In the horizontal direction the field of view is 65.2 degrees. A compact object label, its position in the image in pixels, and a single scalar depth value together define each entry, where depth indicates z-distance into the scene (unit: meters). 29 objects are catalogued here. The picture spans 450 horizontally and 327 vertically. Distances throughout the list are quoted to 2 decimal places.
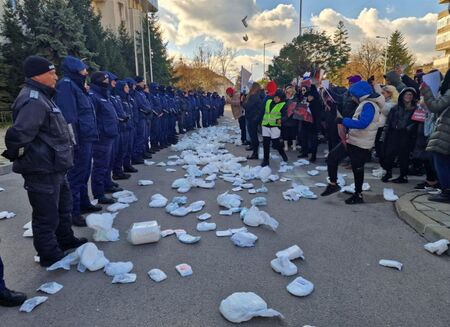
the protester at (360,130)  5.13
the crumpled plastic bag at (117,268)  3.48
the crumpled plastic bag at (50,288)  3.15
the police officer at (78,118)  4.54
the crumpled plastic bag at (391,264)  3.53
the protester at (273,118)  8.12
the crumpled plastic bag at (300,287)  3.08
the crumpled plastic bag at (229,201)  5.48
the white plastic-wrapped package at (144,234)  4.12
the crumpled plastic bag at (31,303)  2.89
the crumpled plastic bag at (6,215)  5.20
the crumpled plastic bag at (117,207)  5.42
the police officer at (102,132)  5.73
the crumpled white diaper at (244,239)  4.09
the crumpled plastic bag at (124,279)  3.32
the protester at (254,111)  9.51
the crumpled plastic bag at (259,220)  4.59
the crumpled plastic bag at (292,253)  3.65
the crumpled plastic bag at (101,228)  4.27
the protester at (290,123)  9.99
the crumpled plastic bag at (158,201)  5.60
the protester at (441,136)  4.93
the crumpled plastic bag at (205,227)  4.59
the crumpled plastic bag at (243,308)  2.73
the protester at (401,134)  6.55
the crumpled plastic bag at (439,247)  3.79
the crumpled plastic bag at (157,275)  3.35
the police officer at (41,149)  3.21
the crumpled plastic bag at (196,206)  5.39
